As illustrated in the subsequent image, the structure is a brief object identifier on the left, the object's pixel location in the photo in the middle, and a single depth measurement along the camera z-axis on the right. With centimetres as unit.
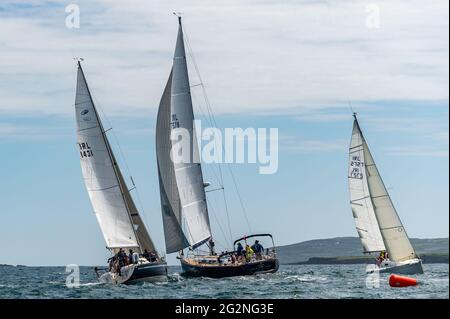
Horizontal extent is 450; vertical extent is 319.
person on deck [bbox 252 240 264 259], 6819
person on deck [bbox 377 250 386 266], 7366
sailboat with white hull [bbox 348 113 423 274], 7369
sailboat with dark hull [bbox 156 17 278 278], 6731
